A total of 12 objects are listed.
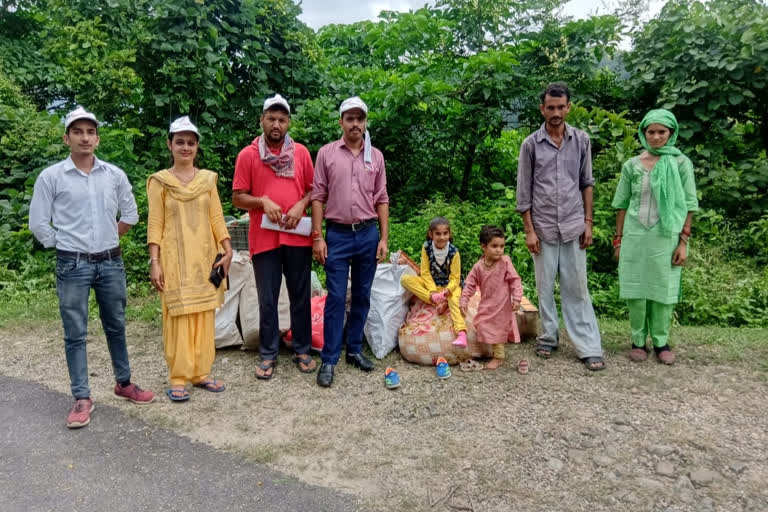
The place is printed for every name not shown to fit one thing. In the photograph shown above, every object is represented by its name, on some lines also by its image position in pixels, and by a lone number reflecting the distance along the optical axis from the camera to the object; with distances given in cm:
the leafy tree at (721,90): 631
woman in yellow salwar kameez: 366
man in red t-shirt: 397
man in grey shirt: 412
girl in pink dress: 416
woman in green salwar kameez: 400
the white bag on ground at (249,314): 463
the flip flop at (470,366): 420
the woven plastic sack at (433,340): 427
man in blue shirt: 329
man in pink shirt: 396
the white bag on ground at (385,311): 450
